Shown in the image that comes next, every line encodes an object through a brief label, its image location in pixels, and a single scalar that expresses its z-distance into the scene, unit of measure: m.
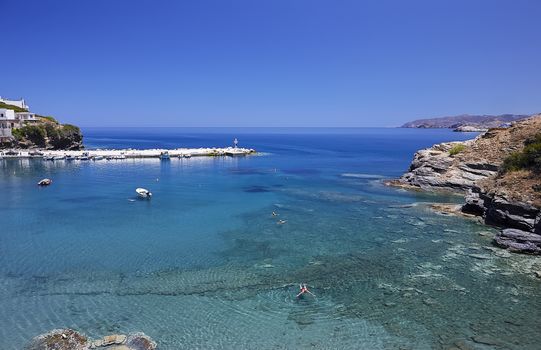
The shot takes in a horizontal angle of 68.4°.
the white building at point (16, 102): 147.79
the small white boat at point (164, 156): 121.06
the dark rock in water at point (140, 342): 20.20
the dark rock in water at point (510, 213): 38.53
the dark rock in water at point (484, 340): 21.02
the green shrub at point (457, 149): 72.12
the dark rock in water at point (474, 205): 47.20
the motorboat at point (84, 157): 113.55
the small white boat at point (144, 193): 59.36
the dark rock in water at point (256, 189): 66.62
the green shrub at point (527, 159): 44.50
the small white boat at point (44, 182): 69.19
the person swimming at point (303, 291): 26.47
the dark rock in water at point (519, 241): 34.16
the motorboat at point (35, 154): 114.74
